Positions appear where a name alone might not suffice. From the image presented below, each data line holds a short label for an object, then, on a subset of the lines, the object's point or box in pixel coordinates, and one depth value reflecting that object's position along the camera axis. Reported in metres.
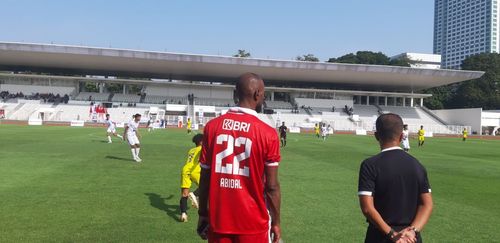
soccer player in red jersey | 3.38
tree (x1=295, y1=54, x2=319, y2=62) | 104.94
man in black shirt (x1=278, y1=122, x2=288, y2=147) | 26.52
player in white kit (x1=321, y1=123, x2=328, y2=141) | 37.15
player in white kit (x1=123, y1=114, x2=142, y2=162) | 15.98
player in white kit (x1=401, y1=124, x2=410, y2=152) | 22.58
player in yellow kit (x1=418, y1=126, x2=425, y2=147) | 31.44
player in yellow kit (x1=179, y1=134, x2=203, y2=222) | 7.74
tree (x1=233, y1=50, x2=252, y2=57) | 101.44
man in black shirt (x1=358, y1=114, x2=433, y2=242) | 3.45
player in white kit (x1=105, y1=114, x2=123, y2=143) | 25.62
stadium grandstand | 63.53
